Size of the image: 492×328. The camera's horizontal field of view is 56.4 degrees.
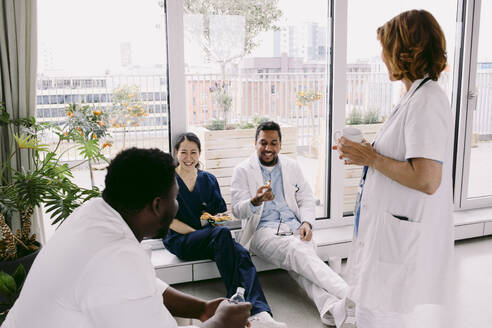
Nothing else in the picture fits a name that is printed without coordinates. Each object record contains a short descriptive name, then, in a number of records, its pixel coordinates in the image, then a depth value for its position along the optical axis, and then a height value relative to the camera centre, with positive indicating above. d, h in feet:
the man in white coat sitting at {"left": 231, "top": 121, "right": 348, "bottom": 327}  9.00 -2.47
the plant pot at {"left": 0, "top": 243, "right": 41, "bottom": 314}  7.53 -2.81
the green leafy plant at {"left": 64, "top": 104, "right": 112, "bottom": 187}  9.73 -0.62
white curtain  8.52 +0.61
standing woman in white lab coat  5.34 -1.13
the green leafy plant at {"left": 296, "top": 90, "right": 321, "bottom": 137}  11.68 -0.17
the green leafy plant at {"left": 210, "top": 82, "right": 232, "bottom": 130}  10.84 -0.11
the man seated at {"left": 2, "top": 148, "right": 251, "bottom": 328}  3.34 -1.24
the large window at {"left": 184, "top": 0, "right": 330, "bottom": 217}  10.50 +0.42
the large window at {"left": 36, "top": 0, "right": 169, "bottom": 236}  9.54 +0.55
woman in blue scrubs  8.68 -2.72
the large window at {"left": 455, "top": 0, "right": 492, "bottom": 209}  12.74 -0.71
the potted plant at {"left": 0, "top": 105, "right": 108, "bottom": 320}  7.60 -1.61
